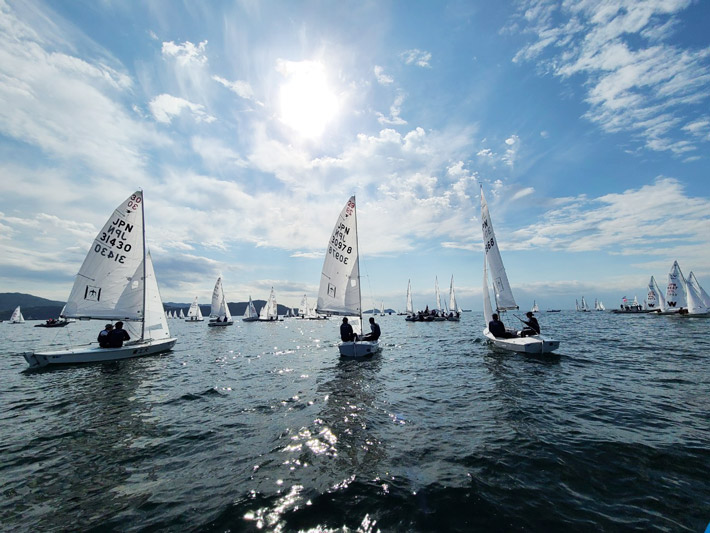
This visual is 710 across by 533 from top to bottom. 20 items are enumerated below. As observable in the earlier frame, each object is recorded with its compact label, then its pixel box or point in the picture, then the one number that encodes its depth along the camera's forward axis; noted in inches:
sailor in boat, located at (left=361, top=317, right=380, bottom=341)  791.7
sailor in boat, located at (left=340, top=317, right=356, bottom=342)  737.9
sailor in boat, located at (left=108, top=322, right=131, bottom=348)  724.9
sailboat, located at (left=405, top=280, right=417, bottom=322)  3607.3
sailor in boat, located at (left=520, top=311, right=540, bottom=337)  746.2
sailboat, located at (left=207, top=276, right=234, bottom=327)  2486.5
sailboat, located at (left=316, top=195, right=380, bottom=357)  848.3
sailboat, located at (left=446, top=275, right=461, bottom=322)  3154.5
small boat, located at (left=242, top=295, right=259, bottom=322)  3799.2
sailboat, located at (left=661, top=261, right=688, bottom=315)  2126.0
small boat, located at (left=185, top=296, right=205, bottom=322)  3748.5
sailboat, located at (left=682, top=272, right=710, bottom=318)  1941.4
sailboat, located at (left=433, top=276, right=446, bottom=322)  3088.1
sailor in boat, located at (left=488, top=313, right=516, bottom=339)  781.3
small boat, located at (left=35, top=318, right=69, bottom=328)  2602.6
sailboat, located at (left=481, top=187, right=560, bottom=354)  681.6
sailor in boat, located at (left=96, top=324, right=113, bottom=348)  722.8
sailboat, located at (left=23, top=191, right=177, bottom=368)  700.7
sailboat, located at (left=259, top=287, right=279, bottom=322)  3727.9
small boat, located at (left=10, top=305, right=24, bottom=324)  3784.9
